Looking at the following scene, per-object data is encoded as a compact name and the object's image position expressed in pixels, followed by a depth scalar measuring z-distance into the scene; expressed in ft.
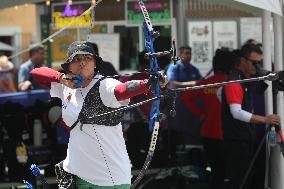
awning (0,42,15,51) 117.50
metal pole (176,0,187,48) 63.98
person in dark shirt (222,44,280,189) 38.93
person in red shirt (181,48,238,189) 44.60
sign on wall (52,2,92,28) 63.87
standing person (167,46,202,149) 54.65
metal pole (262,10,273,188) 40.63
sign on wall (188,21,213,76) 65.57
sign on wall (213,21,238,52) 66.23
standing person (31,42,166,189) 26.05
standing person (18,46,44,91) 59.62
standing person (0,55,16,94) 65.10
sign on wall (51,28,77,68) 66.03
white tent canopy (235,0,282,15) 35.40
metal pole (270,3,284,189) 40.65
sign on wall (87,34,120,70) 64.54
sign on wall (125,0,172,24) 63.26
